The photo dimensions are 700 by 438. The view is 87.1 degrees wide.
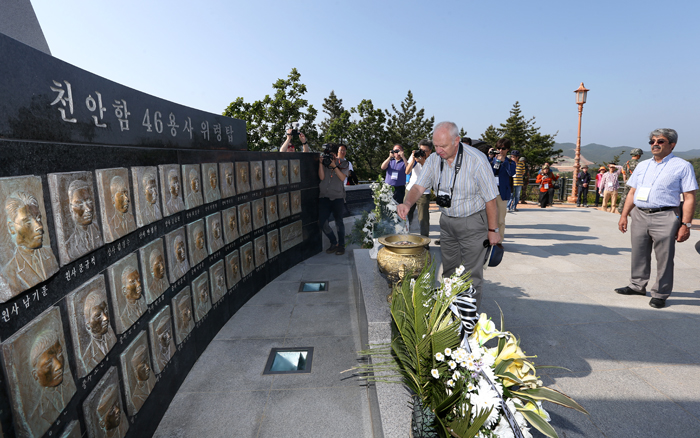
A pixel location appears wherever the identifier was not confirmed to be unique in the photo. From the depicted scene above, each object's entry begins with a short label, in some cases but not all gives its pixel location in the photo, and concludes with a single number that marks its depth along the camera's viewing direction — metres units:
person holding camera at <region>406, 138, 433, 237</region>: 6.59
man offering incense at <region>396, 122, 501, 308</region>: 3.36
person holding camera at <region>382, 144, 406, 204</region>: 8.02
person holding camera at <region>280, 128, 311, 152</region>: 6.66
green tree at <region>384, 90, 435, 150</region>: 55.75
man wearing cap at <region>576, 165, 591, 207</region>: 15.05
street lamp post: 18.55
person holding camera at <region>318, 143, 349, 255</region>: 7.11
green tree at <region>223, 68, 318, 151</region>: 37.53
